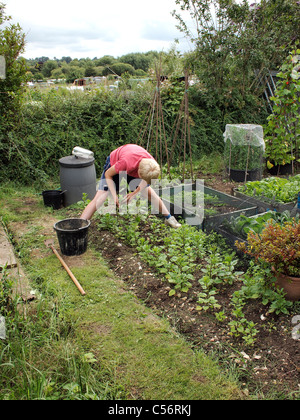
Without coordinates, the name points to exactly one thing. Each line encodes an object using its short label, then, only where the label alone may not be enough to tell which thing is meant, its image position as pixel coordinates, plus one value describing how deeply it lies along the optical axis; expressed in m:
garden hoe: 2.90
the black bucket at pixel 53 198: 4.87
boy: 3.62
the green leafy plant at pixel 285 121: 5.65
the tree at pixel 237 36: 6.95
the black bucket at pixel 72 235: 3.41
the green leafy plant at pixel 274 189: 4.43
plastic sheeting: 5.69
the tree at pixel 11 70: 5.02
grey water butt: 4.77
